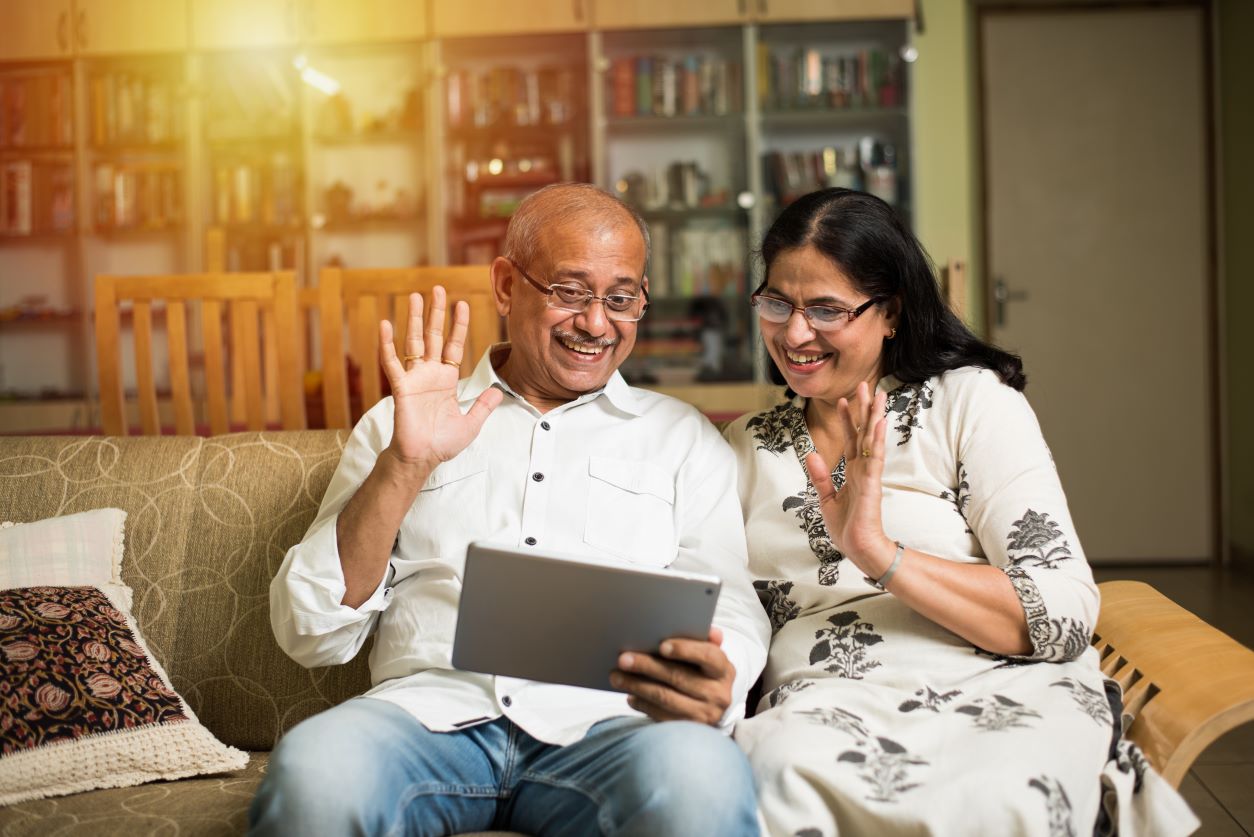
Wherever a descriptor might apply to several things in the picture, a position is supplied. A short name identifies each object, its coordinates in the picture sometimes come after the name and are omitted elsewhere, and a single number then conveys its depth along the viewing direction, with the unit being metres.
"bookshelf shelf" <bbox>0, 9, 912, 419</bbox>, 4.49
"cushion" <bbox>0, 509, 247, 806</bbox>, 1.41
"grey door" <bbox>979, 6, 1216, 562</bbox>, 4.66
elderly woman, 1.23
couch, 1.43
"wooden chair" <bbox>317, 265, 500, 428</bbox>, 2.51
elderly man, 1.22
